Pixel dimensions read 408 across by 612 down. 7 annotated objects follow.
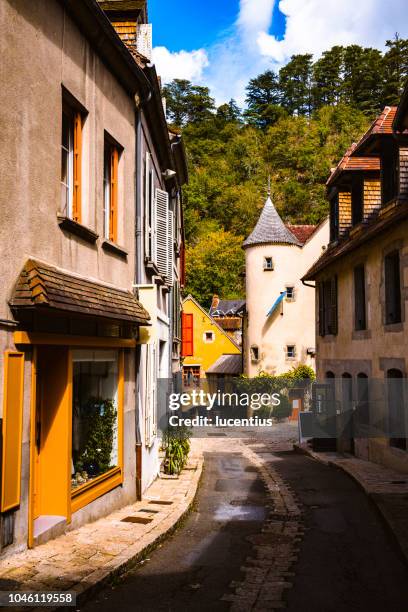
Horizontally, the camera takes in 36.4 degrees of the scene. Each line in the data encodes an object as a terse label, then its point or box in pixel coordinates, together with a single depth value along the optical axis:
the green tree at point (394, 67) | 76.94
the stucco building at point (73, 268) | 6.26
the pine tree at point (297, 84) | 90.14
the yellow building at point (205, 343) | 45.31
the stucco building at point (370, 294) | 13.91
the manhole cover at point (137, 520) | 8.47
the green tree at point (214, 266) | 59.69
